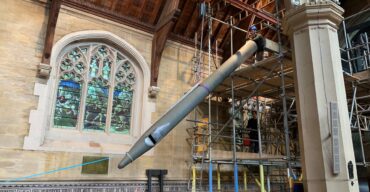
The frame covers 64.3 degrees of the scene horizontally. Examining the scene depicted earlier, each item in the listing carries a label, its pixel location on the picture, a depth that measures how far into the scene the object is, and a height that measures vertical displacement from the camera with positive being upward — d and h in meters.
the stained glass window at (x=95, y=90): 6.40 +1.80
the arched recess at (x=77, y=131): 5.79 +1.12
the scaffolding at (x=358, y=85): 7.35 +2.04
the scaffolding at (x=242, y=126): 6.82 +1.34
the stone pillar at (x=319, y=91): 3.88 +1.13
